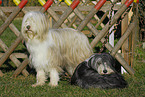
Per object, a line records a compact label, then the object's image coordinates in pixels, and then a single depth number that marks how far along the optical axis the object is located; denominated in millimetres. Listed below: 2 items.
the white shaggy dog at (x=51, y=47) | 3899
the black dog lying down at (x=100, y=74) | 3848
